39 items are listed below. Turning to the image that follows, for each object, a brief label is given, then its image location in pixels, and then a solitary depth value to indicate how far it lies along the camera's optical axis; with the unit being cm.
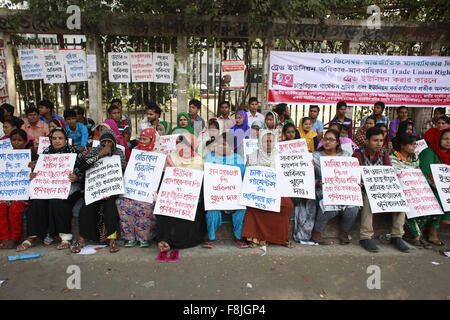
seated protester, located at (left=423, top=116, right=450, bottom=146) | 543
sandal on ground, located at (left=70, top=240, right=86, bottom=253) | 390
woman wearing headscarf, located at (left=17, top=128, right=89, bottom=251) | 397
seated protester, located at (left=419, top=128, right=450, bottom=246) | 435
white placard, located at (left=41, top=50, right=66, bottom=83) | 673
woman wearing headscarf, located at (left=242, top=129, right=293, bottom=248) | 412
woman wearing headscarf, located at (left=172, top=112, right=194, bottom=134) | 584
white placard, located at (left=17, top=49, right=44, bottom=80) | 672
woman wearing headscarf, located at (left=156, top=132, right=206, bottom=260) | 393
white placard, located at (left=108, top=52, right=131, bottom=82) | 682
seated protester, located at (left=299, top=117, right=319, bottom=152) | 557
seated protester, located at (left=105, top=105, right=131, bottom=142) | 566
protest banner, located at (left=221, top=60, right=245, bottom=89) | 711
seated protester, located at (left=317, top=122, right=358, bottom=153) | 522
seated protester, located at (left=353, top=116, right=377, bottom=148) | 574
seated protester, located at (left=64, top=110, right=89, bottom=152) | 554
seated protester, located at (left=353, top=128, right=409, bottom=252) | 419
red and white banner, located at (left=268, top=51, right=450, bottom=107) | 713
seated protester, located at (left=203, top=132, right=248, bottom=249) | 411
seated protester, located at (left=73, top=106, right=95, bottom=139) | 592
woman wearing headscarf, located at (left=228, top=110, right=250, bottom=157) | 586
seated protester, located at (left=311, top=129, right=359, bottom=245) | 418
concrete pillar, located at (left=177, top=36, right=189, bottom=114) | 684
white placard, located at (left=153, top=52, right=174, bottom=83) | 699
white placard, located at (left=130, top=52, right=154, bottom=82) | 691
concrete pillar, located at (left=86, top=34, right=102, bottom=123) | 668
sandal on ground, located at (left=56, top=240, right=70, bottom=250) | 397
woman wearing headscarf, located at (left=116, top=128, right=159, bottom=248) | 403
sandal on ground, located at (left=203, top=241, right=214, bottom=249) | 409
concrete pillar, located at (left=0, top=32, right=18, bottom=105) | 666
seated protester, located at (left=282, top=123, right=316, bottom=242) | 427
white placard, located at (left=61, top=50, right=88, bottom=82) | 675
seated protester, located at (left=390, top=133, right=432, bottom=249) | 431
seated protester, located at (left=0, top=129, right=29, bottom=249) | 396
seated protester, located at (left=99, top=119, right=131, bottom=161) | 476
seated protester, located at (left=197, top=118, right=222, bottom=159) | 474
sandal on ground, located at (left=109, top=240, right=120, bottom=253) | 395
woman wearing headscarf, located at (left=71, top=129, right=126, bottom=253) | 400
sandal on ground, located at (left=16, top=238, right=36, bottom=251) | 392
